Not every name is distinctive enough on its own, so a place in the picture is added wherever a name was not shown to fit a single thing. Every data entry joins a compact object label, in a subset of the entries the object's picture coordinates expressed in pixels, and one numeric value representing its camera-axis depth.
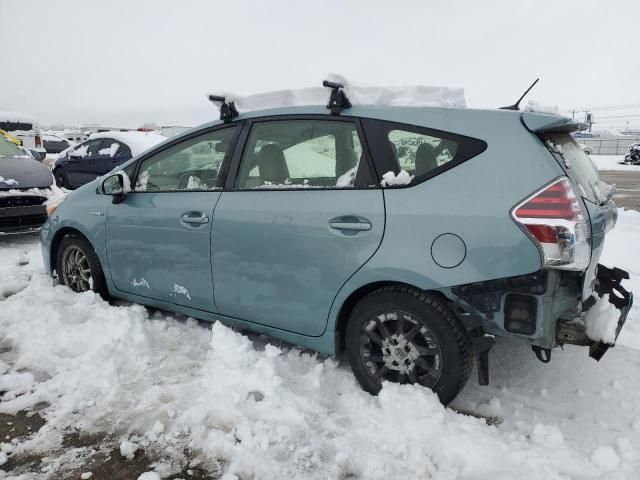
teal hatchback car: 2.32
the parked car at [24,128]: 14.38
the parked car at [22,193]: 6.38
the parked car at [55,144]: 32.62
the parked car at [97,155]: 10.97
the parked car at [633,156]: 27.06
